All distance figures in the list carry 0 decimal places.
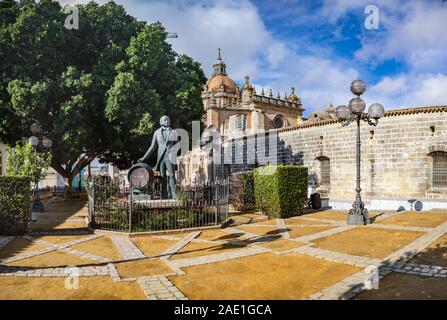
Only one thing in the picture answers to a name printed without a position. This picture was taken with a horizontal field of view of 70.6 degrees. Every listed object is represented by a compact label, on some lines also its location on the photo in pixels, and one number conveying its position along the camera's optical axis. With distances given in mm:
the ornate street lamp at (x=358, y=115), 10406
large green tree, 15961
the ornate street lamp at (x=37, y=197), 14742
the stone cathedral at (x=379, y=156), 14883
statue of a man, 11406
